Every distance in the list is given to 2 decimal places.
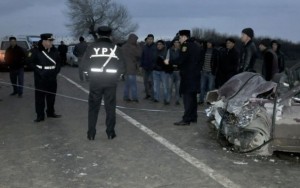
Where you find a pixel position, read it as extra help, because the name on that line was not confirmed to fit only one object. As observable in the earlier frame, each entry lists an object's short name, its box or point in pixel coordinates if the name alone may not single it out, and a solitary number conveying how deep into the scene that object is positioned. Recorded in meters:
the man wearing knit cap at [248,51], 9.55
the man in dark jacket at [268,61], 9.28
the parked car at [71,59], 33.06
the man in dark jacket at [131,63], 12.73
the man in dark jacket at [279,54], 12.76
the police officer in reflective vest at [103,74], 7.72
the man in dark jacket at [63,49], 30.03
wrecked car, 6.36
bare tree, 81.25
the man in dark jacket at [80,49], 18.09
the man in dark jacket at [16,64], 14.10
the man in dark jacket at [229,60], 10.84
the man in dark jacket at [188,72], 8.91
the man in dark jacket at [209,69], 11.73
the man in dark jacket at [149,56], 12.92
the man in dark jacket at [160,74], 12.33
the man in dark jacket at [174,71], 11.78
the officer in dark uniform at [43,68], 9.62
